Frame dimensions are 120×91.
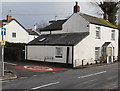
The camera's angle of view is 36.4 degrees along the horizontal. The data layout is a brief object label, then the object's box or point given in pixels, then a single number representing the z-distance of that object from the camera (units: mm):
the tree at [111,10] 39500
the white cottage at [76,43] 22906
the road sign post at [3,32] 14234
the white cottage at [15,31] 40438
